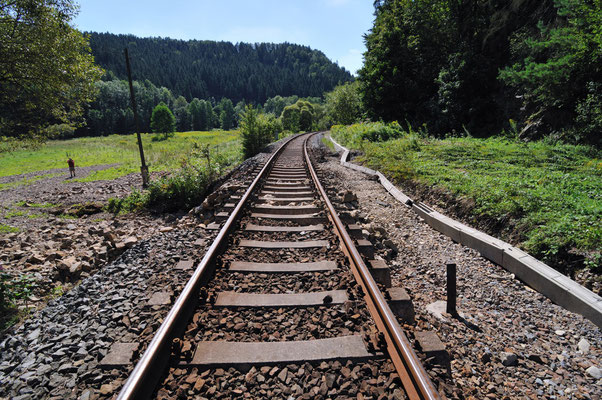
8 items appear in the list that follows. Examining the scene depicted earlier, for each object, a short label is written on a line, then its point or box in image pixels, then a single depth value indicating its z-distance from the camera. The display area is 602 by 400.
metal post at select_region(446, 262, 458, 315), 2.95
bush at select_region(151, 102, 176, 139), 80.62
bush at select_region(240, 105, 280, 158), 16.39
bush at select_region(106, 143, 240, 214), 8.09
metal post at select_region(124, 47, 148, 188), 12.30
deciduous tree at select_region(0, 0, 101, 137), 6.75
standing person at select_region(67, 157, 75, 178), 16.47
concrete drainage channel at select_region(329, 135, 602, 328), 2.87
